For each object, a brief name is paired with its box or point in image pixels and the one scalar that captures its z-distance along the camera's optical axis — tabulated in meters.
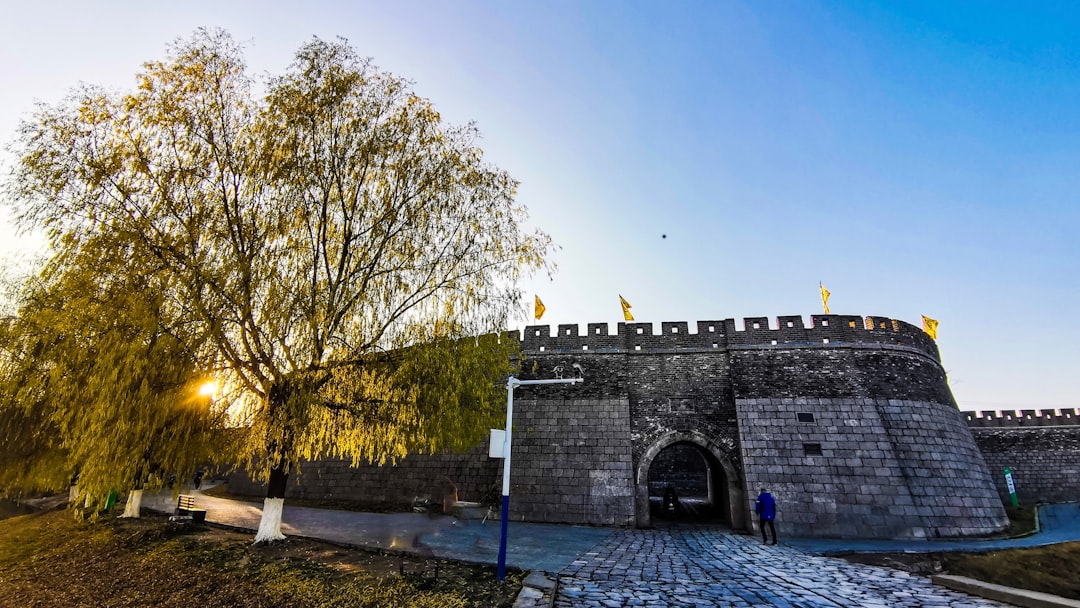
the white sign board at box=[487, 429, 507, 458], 6.55
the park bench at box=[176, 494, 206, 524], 11.17
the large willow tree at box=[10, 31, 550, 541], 7.59
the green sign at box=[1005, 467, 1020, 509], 19.70
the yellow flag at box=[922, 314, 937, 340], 17.80
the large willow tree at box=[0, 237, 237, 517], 6.73
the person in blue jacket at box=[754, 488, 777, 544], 11.28
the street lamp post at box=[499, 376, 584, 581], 6.44
